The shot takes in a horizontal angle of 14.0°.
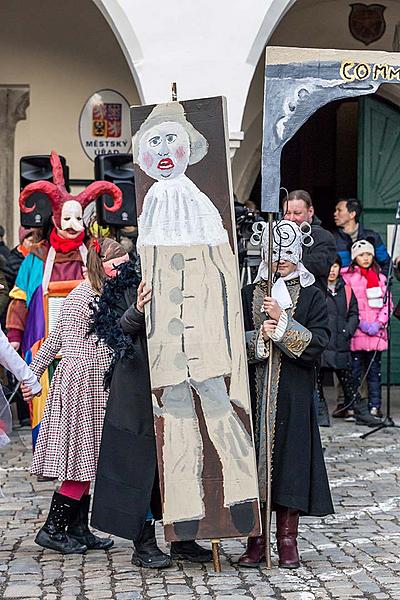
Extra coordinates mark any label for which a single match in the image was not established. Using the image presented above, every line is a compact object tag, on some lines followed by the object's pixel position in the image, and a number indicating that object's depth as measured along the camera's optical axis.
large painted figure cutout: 7.31
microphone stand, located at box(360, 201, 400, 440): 12.65
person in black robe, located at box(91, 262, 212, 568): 7.45
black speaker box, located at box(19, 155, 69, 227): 11.21
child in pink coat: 13.67
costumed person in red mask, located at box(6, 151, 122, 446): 10.29
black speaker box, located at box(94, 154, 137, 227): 10.89
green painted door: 16.80
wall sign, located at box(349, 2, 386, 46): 16.36
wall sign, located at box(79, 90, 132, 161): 15.95
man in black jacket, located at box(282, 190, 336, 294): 10.82
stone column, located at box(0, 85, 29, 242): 15.83
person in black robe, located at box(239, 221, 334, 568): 7.45
